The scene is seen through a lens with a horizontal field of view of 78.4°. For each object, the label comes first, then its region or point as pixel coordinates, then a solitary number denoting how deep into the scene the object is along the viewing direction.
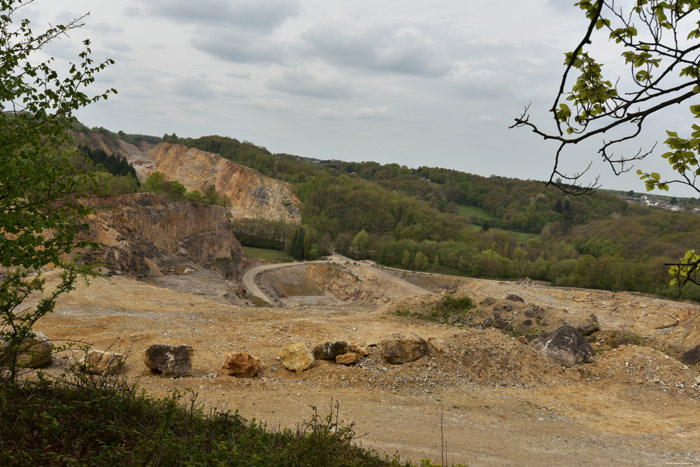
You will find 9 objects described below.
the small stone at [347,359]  14.46
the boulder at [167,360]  11.93
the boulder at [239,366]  12.63
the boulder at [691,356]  19.18
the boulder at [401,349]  14.87
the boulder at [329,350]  14.68
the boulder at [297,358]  13.61
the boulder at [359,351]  15.03
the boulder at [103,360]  10.89
